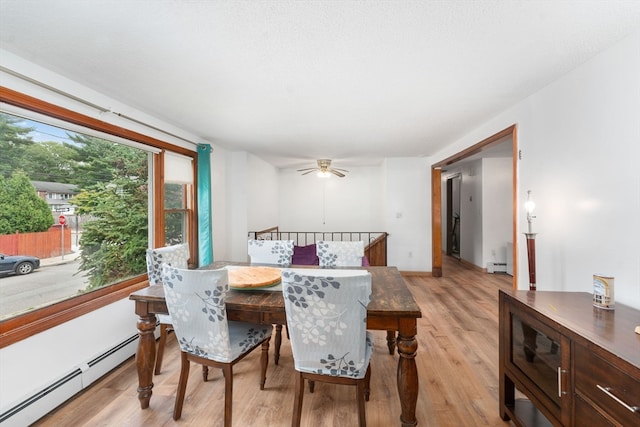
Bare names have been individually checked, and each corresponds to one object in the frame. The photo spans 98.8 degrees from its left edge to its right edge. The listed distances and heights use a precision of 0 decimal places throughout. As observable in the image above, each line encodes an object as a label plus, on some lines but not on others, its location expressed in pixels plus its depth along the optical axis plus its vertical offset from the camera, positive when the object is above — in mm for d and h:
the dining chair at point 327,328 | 1379 -603
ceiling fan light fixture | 4941 +835
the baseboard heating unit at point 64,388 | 1646 -1201
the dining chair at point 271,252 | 2850 -405
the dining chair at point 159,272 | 2178 -481
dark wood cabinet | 988 -653
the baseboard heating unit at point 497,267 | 5344 -1081
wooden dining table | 1510 -616
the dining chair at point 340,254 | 2736 -413
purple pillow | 3336 -529
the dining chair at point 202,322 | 1538 -638
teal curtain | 3516 +87
